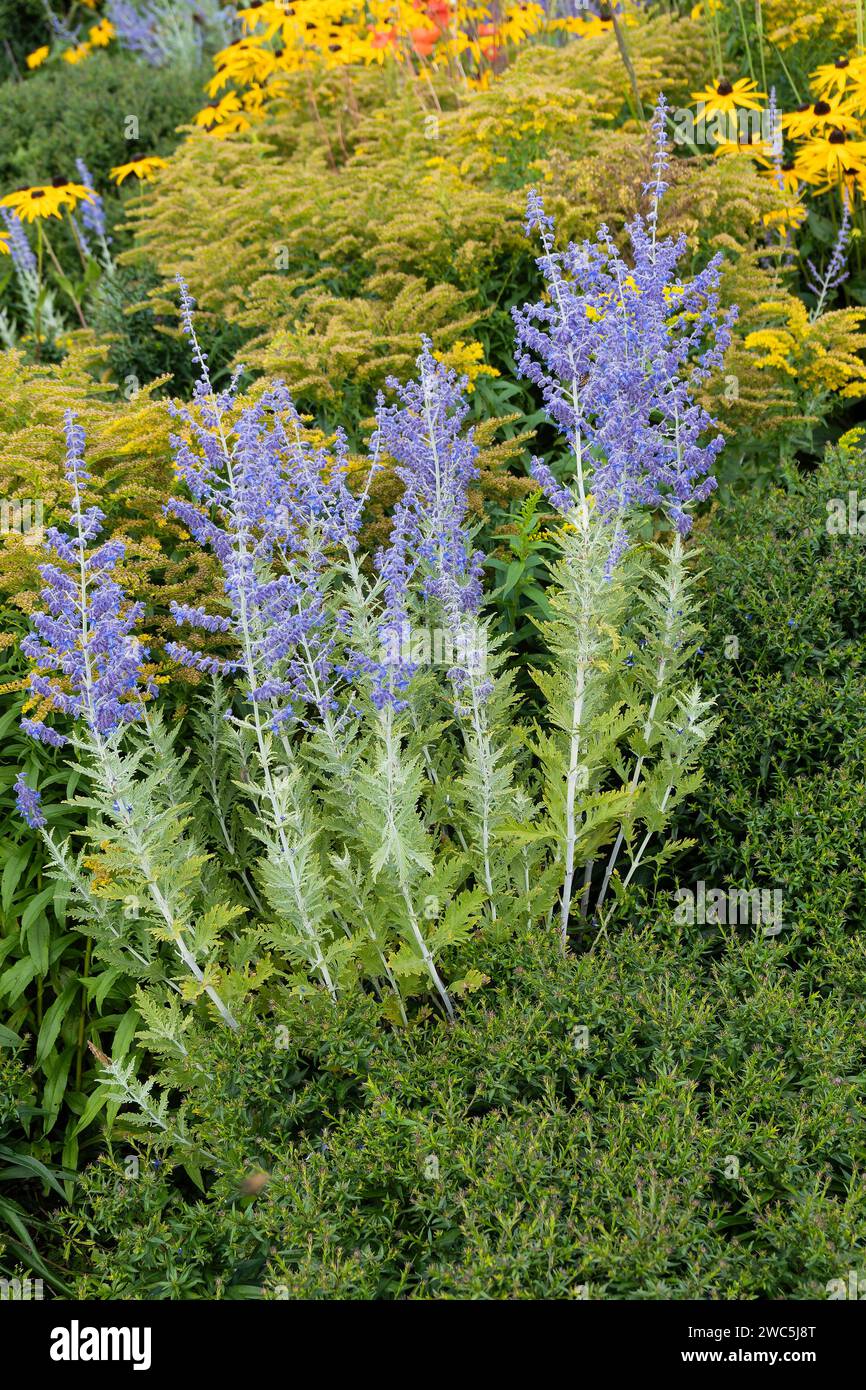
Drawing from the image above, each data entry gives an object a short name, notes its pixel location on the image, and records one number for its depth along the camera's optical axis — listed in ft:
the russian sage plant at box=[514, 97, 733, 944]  11.10
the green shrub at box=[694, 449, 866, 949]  11.92
